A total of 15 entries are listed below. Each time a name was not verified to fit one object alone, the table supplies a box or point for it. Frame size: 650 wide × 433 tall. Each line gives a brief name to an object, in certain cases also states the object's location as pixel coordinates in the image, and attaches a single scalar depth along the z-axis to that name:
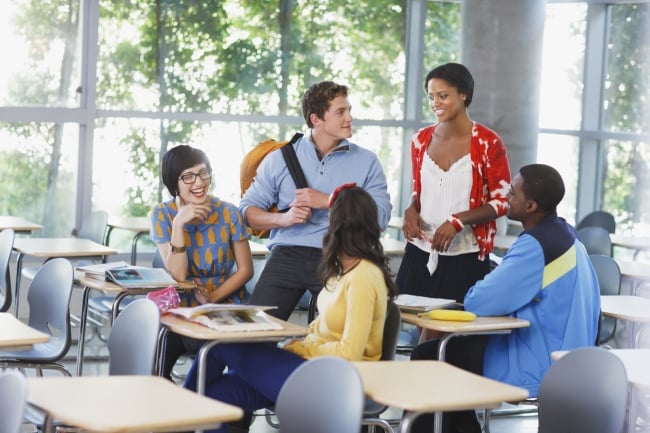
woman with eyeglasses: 4.82
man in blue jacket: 4.24
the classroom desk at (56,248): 6.11
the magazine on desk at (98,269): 4.96
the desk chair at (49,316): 4.70
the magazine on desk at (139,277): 4.75
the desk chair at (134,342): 3.72
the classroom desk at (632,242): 7.80
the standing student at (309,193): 4.71
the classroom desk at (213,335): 3.81
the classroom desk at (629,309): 4.77
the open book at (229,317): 3.91
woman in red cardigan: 4.85
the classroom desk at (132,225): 7.46
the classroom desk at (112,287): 4.74
